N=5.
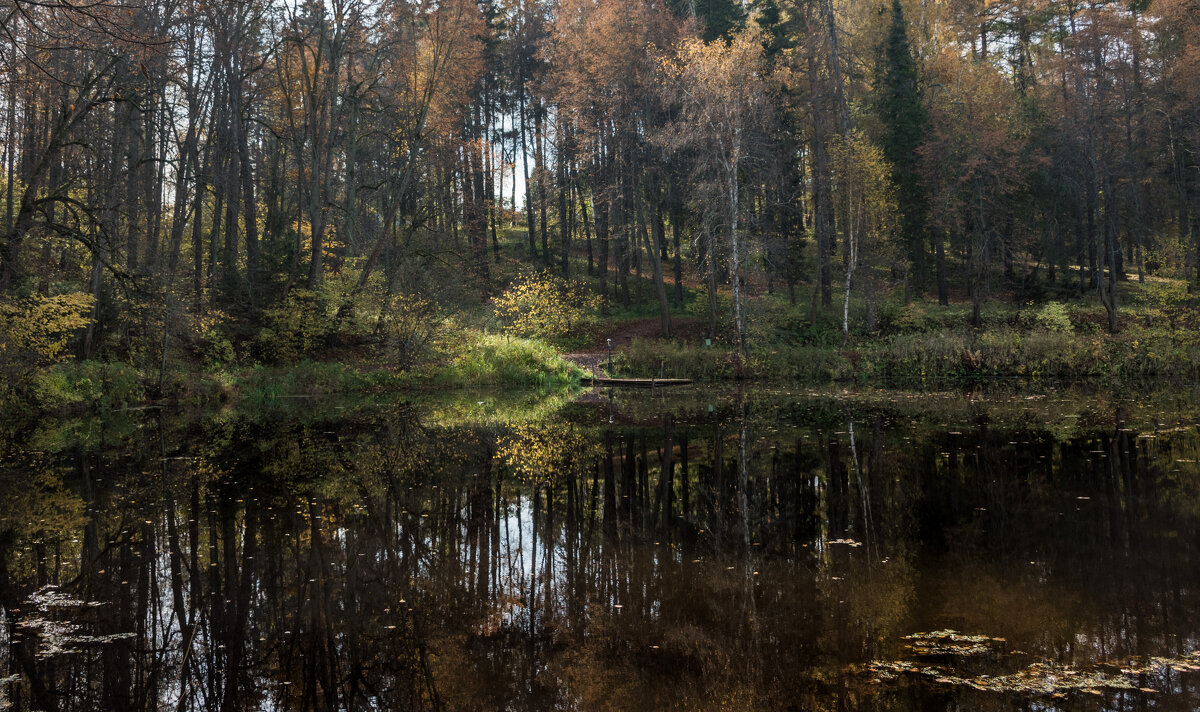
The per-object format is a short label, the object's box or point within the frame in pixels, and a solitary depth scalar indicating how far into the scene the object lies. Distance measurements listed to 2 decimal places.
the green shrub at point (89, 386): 15.79
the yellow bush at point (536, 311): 25.48
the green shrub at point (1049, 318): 25.34
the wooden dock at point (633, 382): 22.50
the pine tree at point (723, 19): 29.62
